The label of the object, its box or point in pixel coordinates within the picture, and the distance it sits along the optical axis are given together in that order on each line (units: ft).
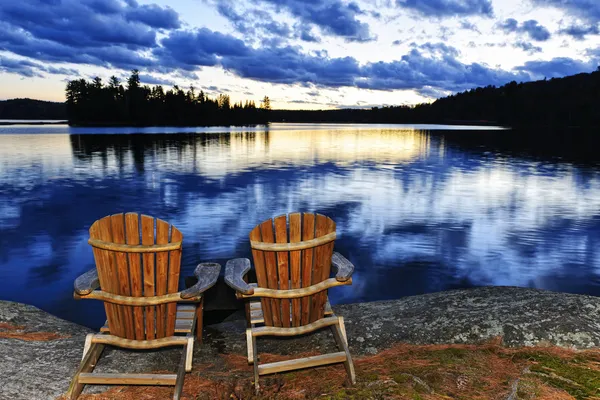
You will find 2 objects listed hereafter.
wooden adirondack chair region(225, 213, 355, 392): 13.56
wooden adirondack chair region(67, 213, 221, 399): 12.96
